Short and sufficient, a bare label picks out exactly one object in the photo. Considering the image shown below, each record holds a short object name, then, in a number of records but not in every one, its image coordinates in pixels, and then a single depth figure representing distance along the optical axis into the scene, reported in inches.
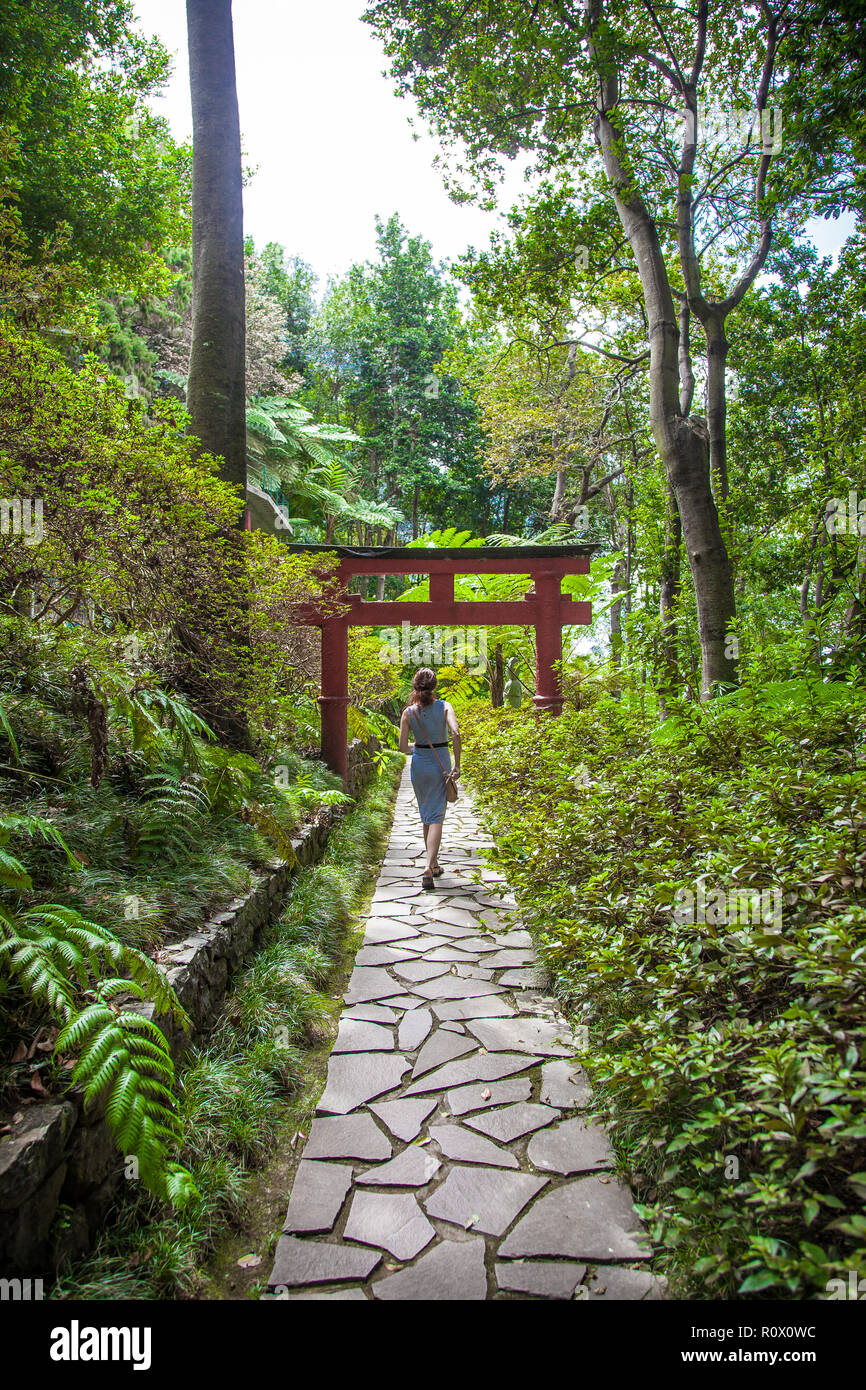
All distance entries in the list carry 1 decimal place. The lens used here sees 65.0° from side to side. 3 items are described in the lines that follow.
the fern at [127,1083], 73.7
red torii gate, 335.3
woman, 235.5
